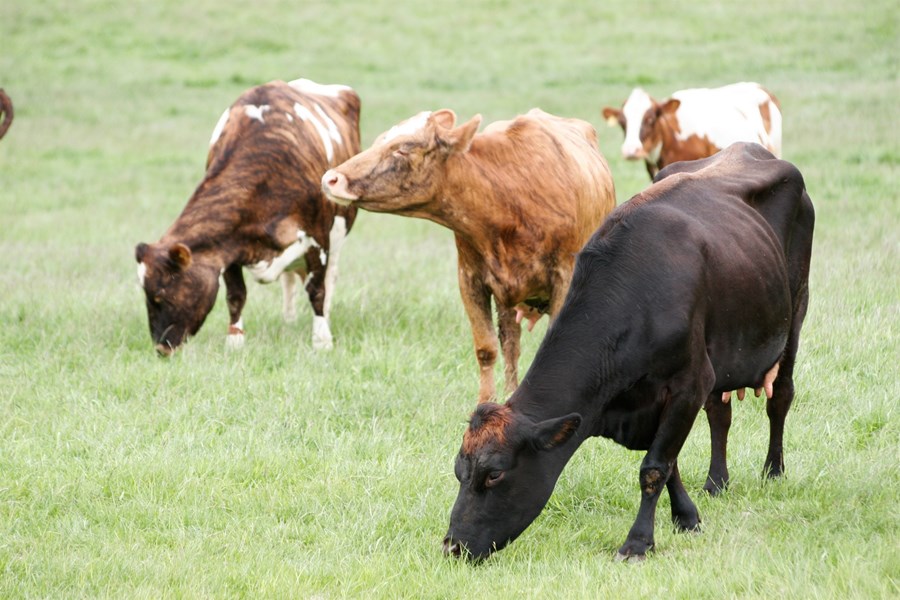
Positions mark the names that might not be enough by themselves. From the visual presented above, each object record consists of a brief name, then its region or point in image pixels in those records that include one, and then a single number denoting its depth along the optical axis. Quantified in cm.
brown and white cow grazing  1680
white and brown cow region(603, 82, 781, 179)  2405
